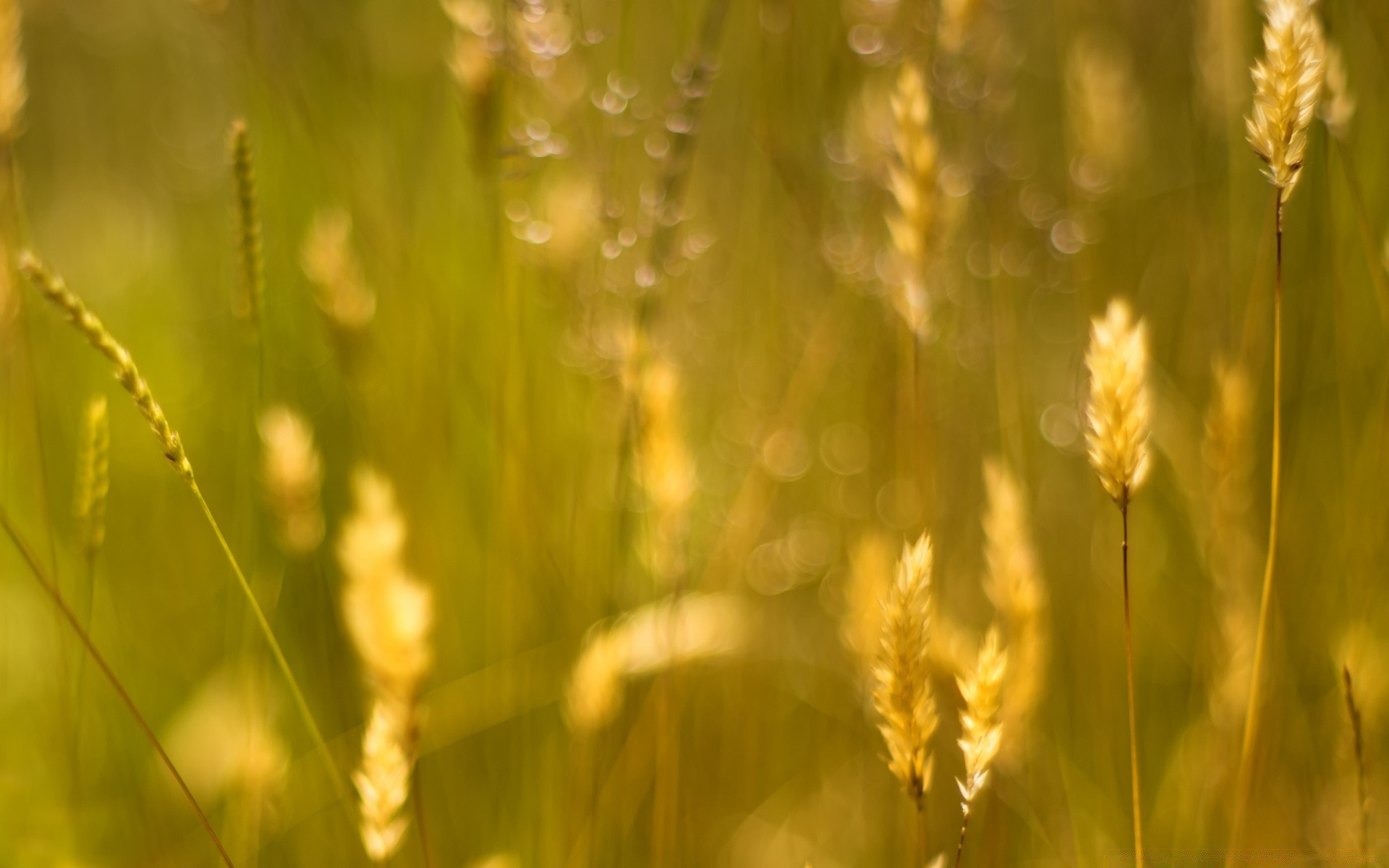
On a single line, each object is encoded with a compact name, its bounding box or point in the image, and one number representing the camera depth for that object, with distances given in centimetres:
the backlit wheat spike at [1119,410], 58
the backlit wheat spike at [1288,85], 59
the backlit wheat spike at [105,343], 57
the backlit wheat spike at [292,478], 67
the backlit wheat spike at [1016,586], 63
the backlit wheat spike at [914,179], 63
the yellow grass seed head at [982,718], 58
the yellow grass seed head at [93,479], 62
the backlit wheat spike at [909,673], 58
